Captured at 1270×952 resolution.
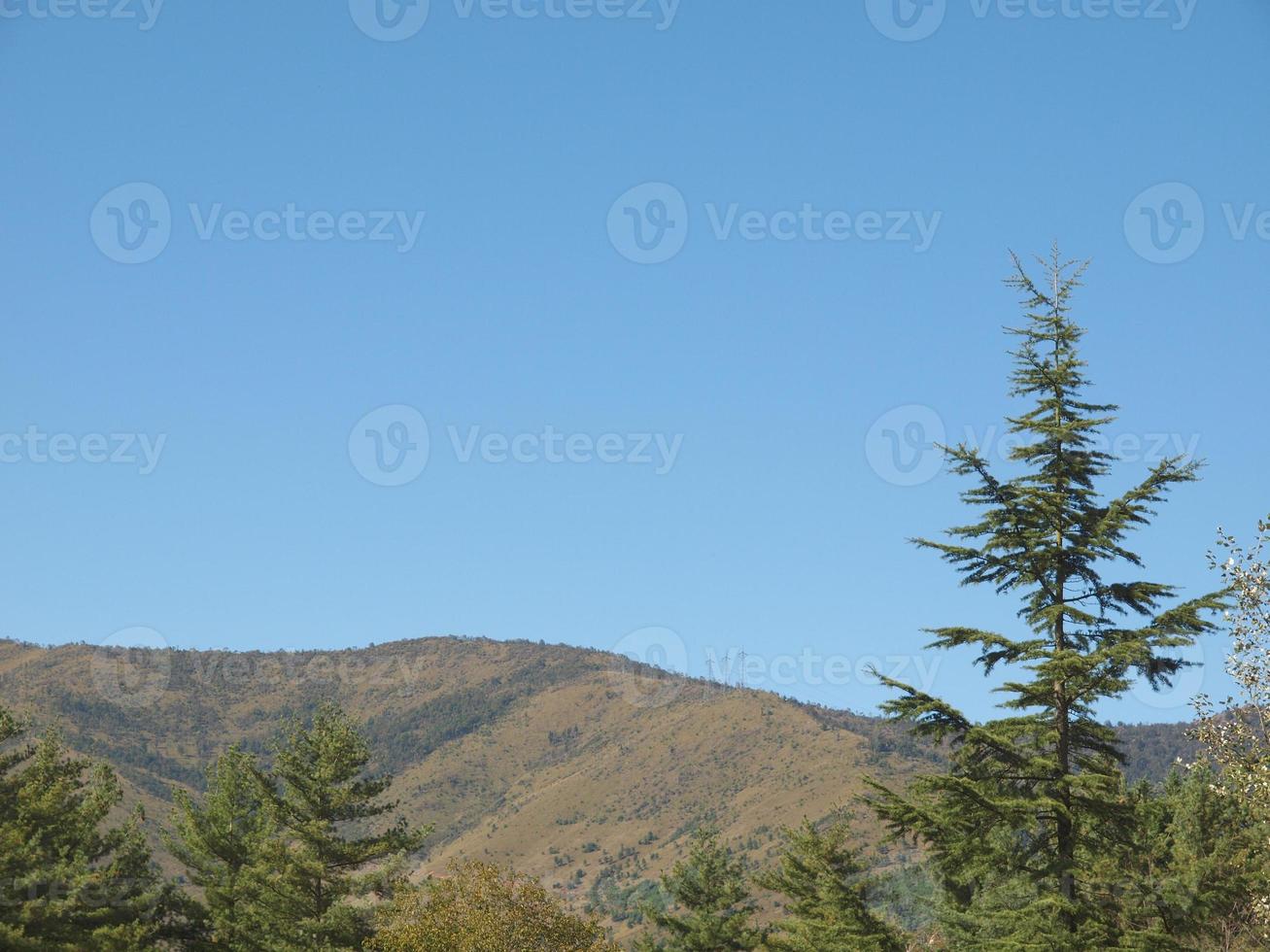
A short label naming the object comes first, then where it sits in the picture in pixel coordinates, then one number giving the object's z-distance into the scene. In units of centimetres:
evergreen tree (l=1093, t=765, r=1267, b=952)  2570
